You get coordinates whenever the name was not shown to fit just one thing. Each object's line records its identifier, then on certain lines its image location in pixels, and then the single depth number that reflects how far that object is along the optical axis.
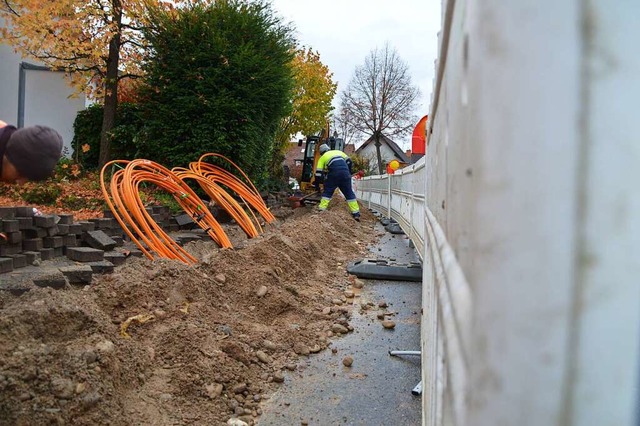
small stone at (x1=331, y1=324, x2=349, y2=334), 4.96
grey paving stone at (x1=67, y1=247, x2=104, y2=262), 6.38
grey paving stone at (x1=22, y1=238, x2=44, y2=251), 6.28
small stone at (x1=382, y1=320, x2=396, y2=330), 5.16
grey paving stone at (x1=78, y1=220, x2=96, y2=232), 7.17
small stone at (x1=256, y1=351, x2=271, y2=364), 4.08
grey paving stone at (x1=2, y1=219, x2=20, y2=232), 5.86
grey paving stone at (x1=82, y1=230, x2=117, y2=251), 7.02
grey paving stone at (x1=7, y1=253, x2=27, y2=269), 5.74
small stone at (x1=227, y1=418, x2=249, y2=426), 3.21
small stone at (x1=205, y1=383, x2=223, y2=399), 3.47
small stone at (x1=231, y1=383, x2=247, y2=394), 3.59
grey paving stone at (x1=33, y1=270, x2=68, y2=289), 4.86
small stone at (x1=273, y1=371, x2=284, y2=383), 3.85
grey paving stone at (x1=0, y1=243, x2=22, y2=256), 5.91
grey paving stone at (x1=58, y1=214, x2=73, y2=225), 6.94
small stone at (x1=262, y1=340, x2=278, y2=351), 4.30
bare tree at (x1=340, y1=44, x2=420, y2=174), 46.38
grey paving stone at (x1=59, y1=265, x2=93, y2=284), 5.07
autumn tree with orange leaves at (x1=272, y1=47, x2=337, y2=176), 27.61
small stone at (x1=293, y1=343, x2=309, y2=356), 4.39
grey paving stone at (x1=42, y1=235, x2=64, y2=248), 6.59
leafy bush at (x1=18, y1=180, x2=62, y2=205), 10.12
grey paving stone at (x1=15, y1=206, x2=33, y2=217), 6.32
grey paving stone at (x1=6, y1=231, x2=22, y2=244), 5.96
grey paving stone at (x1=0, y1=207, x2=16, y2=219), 6.08
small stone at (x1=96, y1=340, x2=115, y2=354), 3.34
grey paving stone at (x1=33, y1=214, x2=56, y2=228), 6.38
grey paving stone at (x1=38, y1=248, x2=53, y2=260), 6.40
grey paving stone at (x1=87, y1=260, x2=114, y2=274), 5.84
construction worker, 14.40
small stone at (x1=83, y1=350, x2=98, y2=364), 3.20
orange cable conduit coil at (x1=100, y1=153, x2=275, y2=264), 6.70
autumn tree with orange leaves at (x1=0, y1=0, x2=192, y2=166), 11.80
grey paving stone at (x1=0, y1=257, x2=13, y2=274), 5.41
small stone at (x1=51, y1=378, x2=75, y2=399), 2.90
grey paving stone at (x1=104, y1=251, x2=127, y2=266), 6.46
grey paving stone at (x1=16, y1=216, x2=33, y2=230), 6.19
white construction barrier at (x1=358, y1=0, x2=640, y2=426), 0.60
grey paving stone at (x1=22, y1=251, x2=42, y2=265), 6.00
